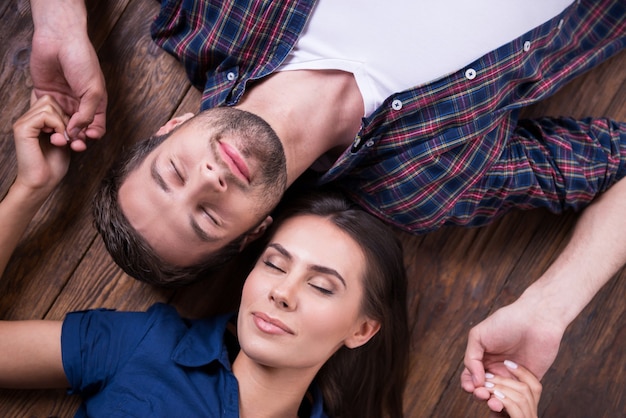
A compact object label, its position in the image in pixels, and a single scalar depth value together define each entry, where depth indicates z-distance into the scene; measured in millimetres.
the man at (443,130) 1981
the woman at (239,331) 1853
